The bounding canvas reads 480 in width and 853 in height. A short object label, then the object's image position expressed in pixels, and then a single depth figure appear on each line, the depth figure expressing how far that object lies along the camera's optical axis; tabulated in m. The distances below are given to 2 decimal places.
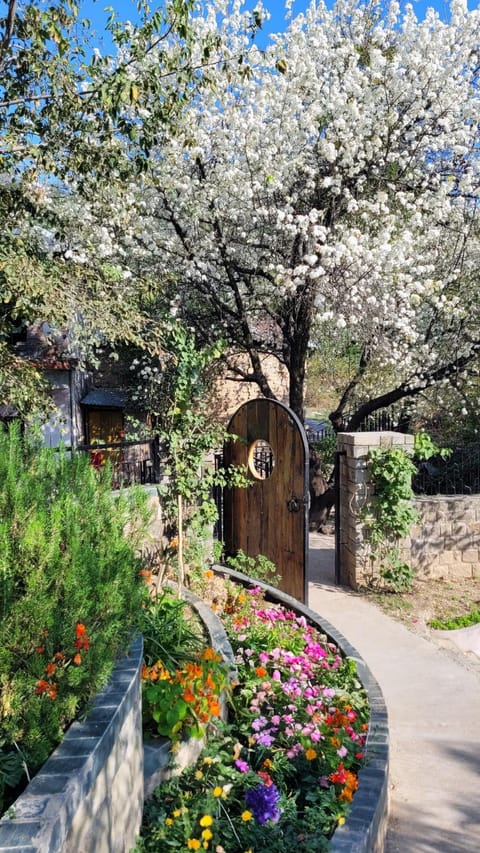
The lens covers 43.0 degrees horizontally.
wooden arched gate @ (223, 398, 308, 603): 5.96
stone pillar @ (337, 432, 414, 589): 7.25
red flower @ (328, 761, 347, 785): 2.79
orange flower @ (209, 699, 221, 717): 2.93
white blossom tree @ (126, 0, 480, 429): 8.61
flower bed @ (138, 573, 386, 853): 2.50
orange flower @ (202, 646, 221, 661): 3.20
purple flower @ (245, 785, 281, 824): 2.58
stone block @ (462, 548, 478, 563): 7.95
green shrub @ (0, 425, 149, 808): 1.87
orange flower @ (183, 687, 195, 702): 2.84
